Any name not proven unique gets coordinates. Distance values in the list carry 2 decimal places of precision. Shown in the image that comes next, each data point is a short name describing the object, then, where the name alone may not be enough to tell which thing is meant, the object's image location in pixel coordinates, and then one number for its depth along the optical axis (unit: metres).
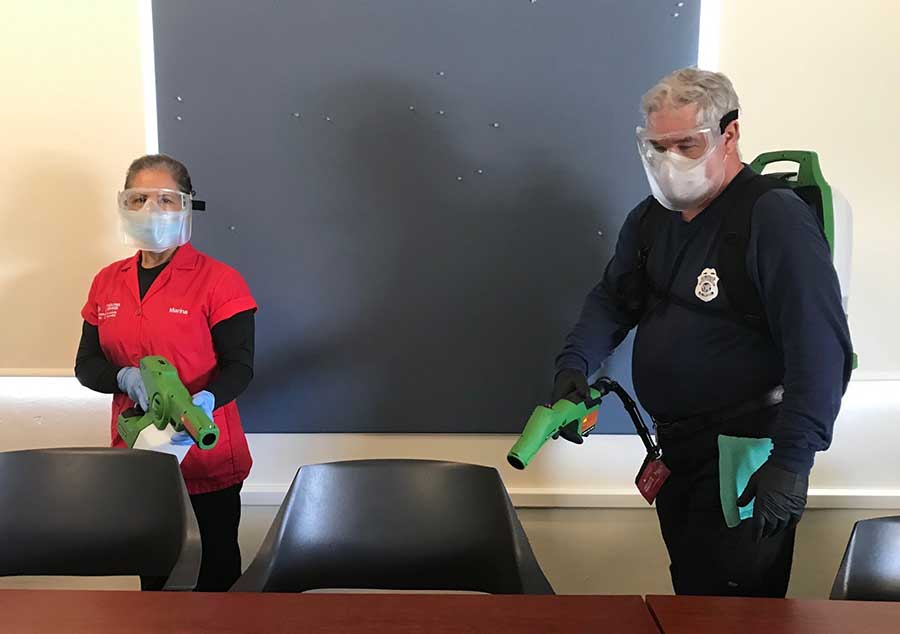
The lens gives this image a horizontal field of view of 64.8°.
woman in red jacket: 1.71
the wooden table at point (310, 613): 1.03
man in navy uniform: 1.27
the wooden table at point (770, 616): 1.03
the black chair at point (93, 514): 1.47
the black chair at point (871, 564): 1.28
